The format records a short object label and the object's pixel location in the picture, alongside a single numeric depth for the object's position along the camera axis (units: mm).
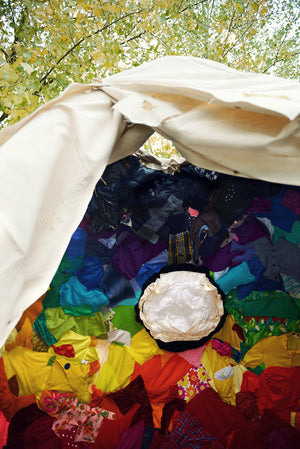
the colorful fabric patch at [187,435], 2402
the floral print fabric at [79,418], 2514
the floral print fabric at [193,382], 2605
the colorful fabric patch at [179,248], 2432
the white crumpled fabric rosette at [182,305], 2469
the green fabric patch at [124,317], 2629
